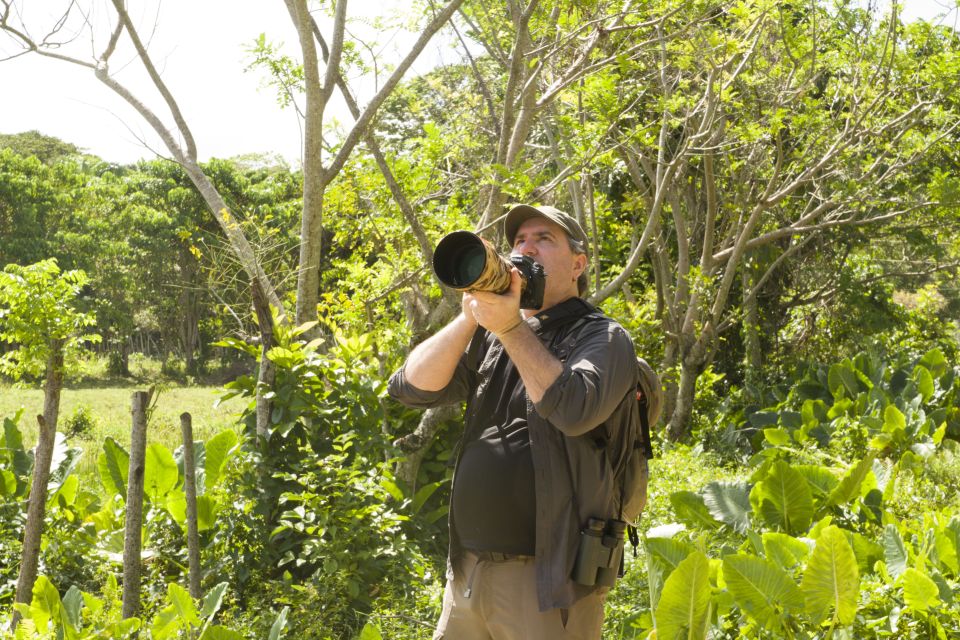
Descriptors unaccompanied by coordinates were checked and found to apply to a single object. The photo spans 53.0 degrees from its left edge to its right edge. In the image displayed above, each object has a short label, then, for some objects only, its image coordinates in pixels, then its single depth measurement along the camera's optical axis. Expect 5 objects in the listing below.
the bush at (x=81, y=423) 11.48
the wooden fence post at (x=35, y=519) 3.52
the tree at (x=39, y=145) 33.50
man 1.96
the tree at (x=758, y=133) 6.92
